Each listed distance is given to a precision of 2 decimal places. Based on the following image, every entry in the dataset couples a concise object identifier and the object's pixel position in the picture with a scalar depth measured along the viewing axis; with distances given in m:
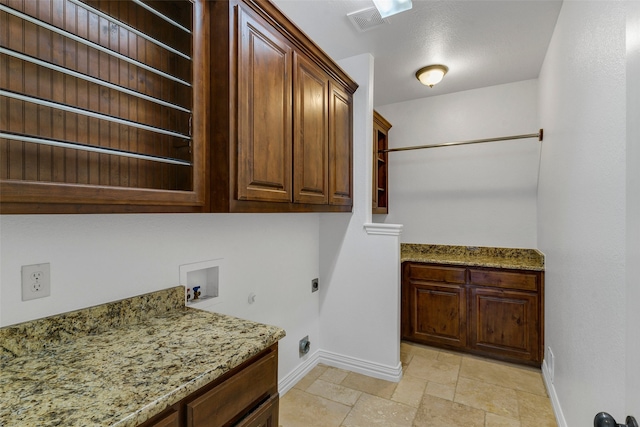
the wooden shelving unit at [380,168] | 3.19
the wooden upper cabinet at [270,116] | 1.29
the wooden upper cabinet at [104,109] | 0.91
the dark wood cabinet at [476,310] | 2.57
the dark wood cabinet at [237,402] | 0.86
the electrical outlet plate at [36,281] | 1.00
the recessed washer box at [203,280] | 1.56
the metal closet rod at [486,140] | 2.48
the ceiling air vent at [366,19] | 1.92
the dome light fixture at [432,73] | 2.65
